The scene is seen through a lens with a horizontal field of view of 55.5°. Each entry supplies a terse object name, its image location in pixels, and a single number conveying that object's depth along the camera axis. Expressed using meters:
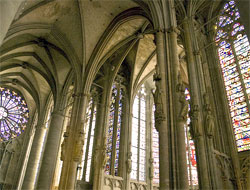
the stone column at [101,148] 12.73
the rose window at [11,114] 21.02
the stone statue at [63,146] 11.88
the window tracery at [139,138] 15.19
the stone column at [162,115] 6.73
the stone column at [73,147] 11.32
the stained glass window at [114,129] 14.18
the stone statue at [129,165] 13.73
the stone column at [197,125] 7.20
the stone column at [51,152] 14.14
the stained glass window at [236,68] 9.46
